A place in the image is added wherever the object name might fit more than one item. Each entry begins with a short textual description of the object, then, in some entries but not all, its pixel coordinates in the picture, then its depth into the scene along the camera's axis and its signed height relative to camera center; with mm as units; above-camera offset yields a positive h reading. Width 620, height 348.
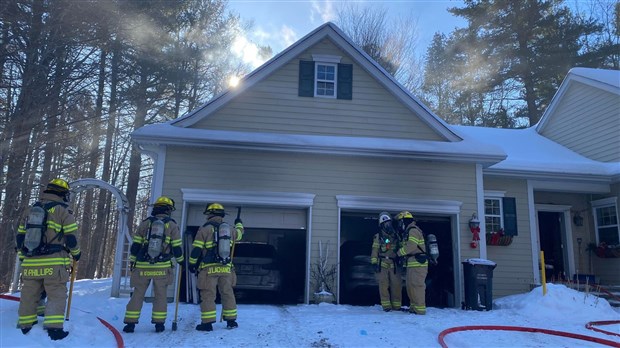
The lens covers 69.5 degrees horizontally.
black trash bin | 8898 -676
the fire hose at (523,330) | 6043 -1175
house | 9305 +1644
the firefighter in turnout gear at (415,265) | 8055 -296
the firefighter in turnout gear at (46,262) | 5367 -315
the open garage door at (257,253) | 9391 -215
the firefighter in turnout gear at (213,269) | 6297 -393
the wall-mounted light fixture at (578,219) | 12352 +960
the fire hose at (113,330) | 5352 -1189
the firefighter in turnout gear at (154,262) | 6145 -310
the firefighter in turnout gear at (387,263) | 8422 -285
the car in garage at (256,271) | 9469 -593
